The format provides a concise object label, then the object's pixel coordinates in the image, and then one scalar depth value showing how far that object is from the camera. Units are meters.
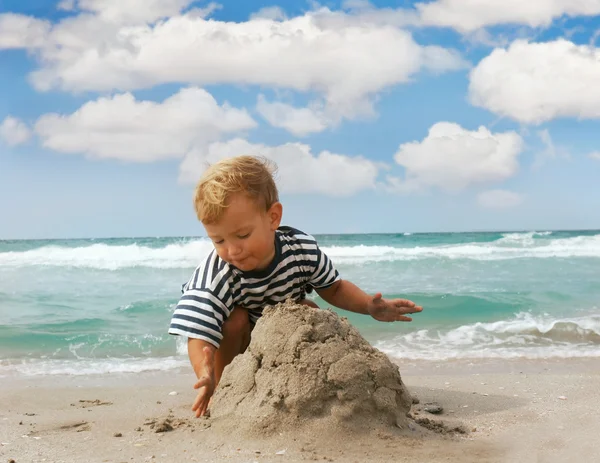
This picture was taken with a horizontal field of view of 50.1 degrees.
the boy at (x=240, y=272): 2.81
